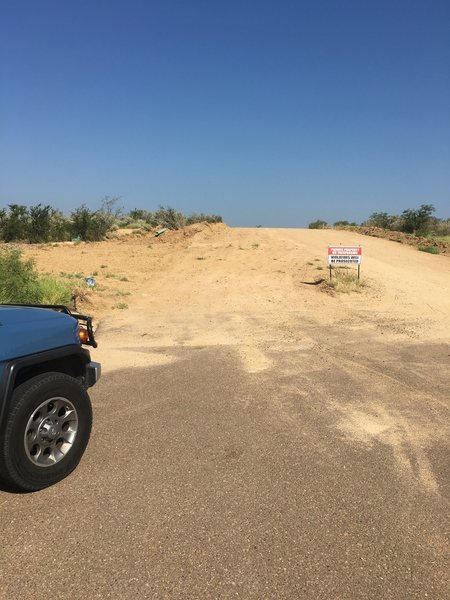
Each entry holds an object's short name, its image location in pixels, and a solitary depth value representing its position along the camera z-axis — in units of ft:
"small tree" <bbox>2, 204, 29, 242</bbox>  90.27
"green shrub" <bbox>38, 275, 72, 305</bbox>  35.04
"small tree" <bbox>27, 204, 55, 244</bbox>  91.20
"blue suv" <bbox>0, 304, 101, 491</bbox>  10.52
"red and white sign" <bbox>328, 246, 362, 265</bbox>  44.06
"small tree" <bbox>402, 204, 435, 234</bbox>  98.84
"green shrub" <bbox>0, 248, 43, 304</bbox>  31.40
